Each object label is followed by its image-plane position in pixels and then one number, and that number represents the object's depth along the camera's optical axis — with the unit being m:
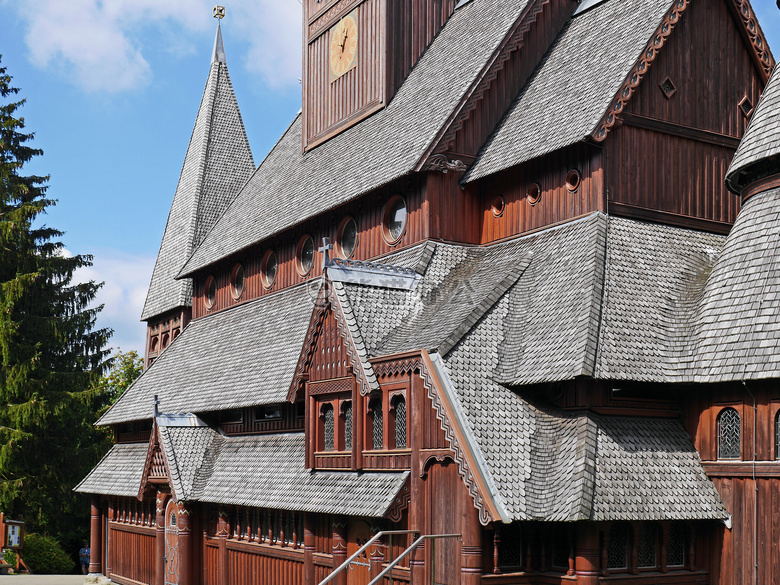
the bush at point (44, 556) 38.41
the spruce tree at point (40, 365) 39.44
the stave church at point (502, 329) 16.48
